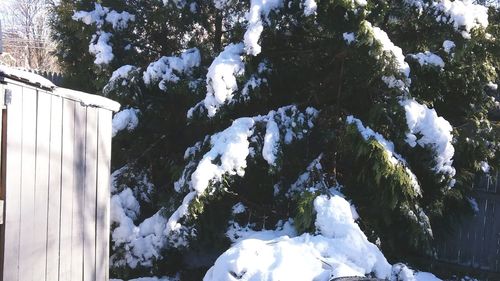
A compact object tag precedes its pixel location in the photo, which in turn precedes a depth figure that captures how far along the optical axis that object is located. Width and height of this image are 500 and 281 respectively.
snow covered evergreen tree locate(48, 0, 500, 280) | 4.63
